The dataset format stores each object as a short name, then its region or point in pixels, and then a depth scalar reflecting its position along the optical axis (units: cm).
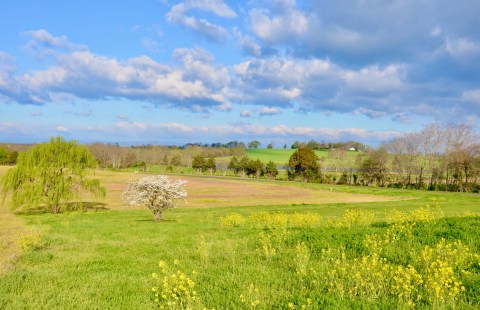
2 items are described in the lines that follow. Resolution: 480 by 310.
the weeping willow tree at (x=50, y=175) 3791
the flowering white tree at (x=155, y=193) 2486
